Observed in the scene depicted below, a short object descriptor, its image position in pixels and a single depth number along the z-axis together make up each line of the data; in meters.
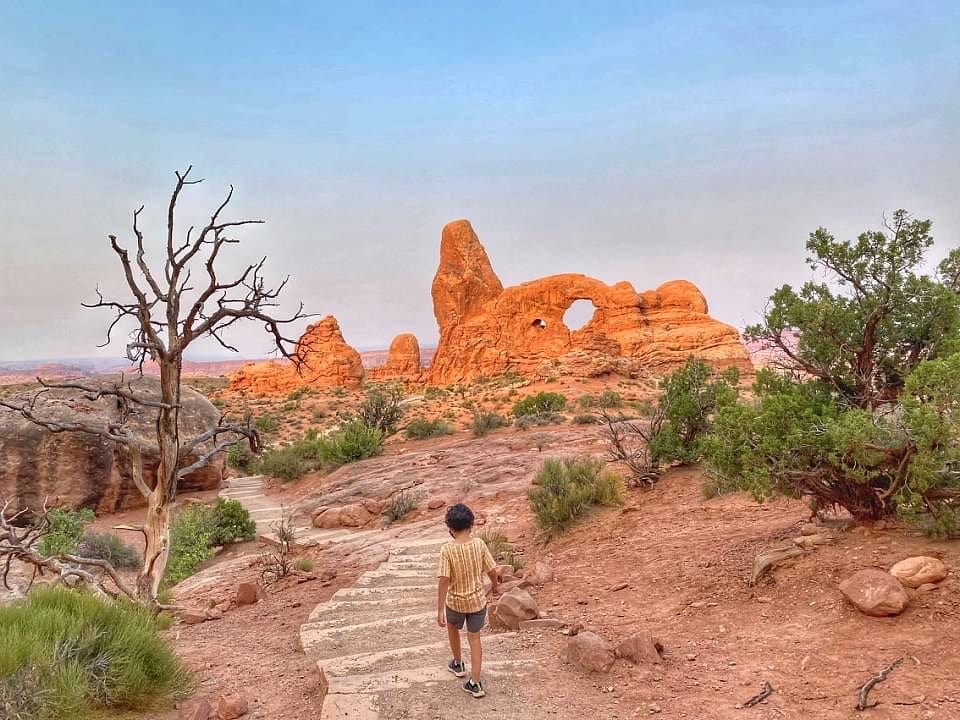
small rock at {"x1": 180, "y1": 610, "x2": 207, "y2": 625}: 6.52
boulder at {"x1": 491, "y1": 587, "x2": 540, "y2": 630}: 4.98
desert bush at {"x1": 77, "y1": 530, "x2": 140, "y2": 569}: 10.54
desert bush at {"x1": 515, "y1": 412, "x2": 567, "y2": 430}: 19.16
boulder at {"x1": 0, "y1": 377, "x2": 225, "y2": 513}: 13.78
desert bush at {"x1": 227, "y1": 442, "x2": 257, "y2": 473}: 22.03
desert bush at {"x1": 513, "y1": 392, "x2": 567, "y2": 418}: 22.38
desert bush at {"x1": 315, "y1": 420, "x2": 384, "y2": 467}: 18.11
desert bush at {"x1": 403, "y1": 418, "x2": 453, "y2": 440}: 20.80
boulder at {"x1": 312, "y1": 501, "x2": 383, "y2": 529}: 11.99
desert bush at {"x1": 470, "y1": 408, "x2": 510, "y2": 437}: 19.16
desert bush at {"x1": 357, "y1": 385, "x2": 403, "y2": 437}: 22.06
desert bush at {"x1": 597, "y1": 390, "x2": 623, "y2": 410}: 23.30
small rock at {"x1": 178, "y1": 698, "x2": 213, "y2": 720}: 3.71
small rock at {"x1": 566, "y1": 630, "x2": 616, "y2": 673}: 3.96
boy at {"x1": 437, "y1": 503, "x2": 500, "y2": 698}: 3.90
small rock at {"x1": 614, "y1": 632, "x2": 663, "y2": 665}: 3.98
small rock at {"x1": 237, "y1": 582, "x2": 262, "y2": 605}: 7.23
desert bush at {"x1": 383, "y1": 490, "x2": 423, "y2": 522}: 11.59
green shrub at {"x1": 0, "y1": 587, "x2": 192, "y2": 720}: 3.23
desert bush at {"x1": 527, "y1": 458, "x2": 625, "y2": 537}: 8.48
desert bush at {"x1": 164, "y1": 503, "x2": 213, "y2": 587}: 10.01
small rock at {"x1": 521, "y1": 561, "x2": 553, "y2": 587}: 6.18
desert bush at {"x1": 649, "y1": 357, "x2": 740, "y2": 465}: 9.68
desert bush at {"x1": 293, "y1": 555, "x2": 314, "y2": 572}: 8.38
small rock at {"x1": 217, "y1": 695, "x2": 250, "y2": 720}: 3.75
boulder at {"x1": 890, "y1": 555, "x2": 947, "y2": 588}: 3.91
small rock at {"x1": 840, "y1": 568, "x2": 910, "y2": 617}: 3.83
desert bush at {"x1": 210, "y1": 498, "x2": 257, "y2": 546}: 11.53
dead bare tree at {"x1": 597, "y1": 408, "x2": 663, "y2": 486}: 9.55
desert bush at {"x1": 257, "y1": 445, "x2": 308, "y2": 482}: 18.45
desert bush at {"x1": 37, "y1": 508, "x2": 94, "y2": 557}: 10.12
